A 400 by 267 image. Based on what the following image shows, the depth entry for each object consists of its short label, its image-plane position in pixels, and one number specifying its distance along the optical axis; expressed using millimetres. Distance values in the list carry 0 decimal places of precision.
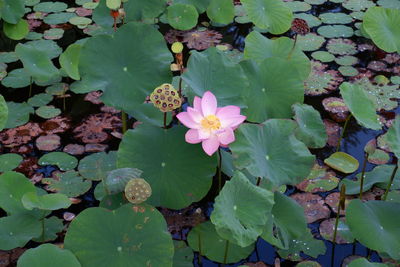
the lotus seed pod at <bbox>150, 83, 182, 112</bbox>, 2882
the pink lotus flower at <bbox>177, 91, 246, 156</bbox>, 2779
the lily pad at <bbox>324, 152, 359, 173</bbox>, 3433
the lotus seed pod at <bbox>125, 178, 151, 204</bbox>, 2706
